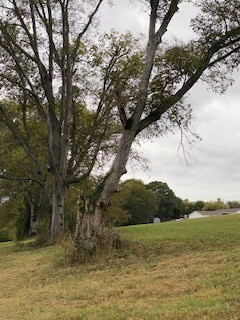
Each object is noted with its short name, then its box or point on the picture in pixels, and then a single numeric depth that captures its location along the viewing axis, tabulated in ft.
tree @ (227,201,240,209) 410.28
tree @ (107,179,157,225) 225.29
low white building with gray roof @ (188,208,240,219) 328.41
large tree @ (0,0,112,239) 56.80
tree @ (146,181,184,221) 284.49
